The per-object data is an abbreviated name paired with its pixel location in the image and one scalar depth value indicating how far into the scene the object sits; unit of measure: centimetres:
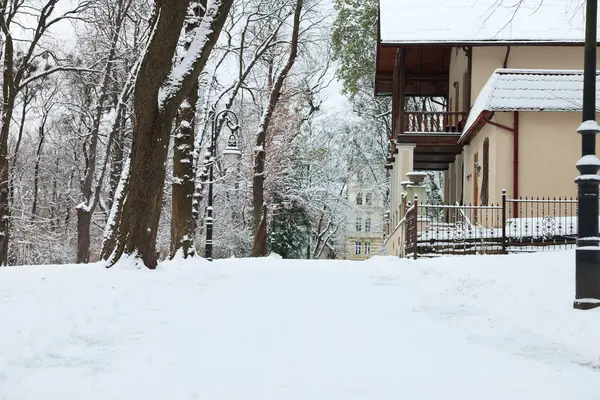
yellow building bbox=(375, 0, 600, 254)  1909
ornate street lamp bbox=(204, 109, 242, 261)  1883
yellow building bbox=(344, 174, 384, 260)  5059
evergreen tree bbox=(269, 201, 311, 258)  3747
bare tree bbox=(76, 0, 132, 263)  2250
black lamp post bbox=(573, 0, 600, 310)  655
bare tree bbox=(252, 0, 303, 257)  2686
